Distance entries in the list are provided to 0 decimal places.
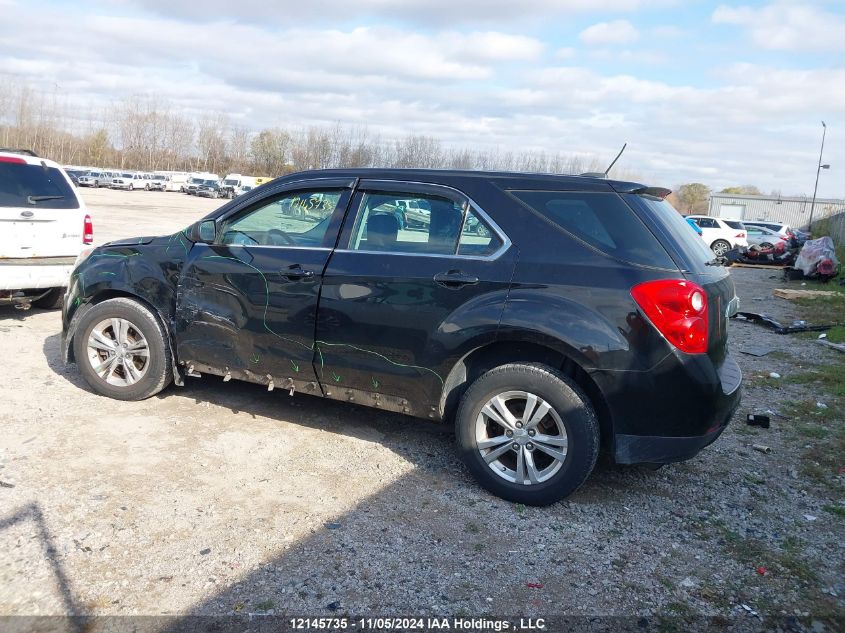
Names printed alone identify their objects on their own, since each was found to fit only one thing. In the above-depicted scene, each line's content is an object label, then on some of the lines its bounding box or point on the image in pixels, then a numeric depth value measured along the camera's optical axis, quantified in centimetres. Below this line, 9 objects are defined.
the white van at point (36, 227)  683
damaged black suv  361
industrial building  5938
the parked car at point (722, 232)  2580
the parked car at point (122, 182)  6544
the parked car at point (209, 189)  6444
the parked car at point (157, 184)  7106
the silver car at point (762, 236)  2694
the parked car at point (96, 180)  6544
